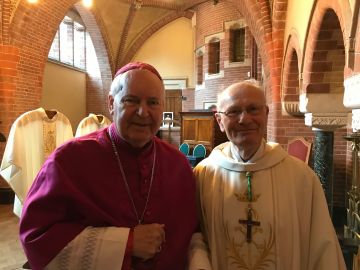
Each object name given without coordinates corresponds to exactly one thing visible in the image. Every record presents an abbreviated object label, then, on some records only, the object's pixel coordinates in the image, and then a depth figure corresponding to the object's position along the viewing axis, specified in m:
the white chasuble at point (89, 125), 5.73
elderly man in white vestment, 1.66
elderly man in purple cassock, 1.38
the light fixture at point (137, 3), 12.39
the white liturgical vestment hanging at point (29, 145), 4.47
